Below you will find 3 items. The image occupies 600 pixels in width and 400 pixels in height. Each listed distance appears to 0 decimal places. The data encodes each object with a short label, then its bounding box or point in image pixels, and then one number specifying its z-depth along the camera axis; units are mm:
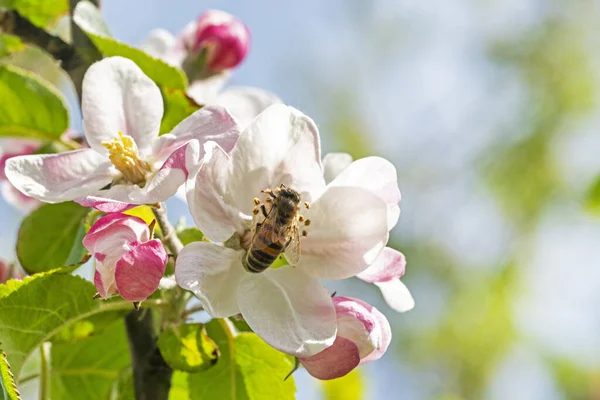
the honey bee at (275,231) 362
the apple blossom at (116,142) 372
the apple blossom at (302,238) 358
